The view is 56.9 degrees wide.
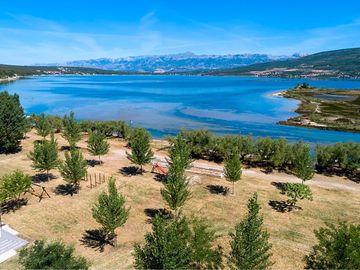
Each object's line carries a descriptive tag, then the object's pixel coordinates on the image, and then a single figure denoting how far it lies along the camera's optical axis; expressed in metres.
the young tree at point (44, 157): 48.97
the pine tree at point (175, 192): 38.59
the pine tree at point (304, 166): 49.31
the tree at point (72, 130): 71.00
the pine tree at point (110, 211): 32.66
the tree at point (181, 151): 50.43
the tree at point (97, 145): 58.91
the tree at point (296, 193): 43.62
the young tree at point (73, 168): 46.09
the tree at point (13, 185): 39.50
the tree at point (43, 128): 74.31
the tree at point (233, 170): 47.69
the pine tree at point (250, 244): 24.84
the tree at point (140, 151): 54.22
